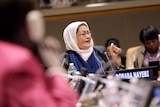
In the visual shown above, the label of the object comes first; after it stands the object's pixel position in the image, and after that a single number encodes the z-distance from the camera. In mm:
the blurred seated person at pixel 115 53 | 6942
